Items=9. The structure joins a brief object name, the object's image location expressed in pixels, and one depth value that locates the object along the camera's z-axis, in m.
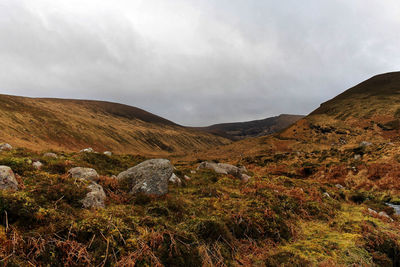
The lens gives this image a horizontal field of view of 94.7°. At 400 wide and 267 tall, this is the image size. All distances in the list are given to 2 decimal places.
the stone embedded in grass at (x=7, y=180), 4.28
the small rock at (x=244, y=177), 12.85
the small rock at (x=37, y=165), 6.69
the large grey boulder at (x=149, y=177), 6.45
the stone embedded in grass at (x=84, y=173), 6.38
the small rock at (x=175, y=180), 9.34
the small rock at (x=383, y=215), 7.12
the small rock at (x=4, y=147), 11.54
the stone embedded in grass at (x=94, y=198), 4.59
